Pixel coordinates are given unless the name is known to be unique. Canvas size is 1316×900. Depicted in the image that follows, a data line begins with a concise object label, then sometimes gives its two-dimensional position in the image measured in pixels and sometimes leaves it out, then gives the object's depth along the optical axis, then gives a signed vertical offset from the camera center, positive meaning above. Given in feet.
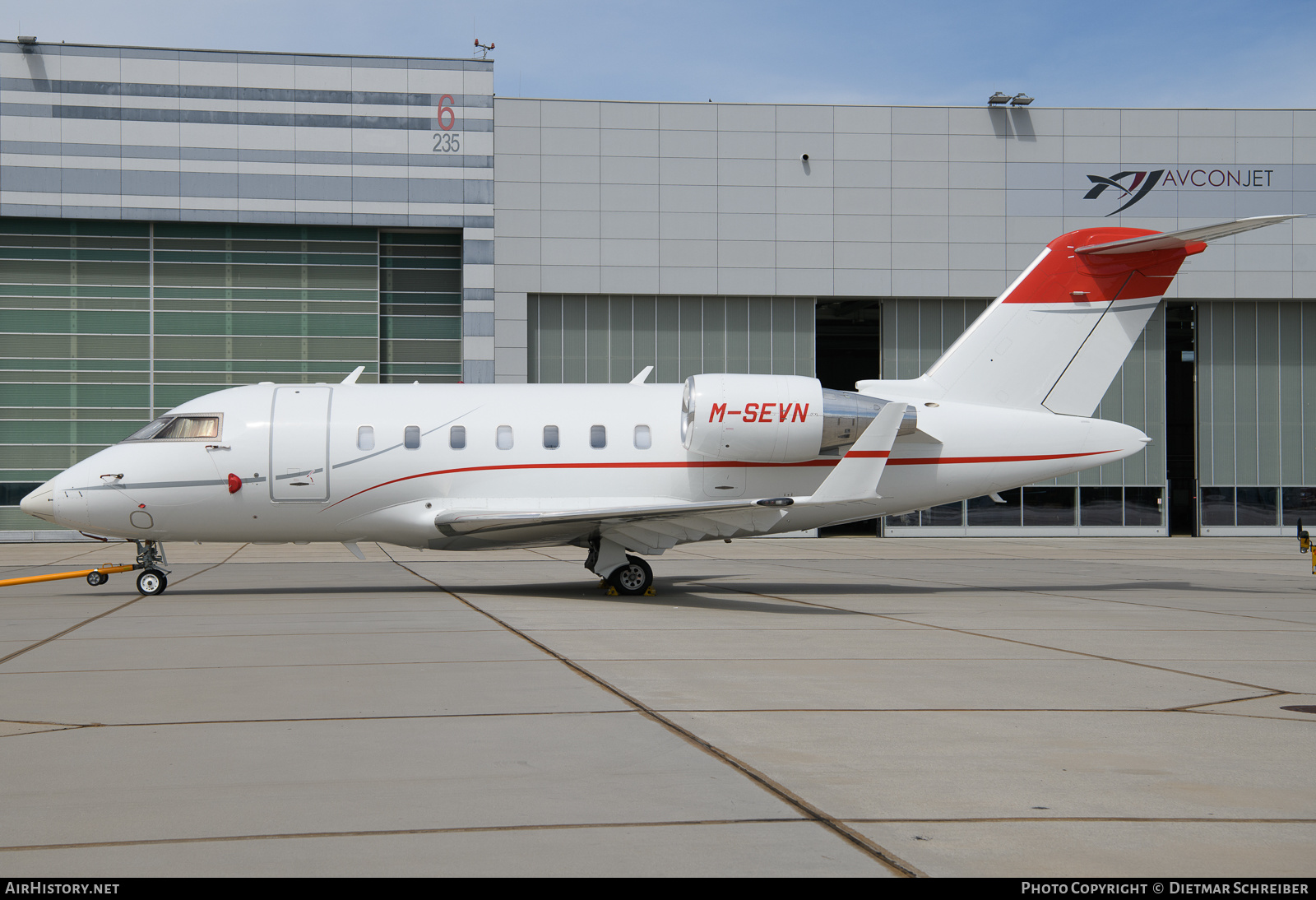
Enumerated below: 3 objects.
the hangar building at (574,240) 116.78 +24.23
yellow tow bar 53.72 -6.53
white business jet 52.06 +0.12
